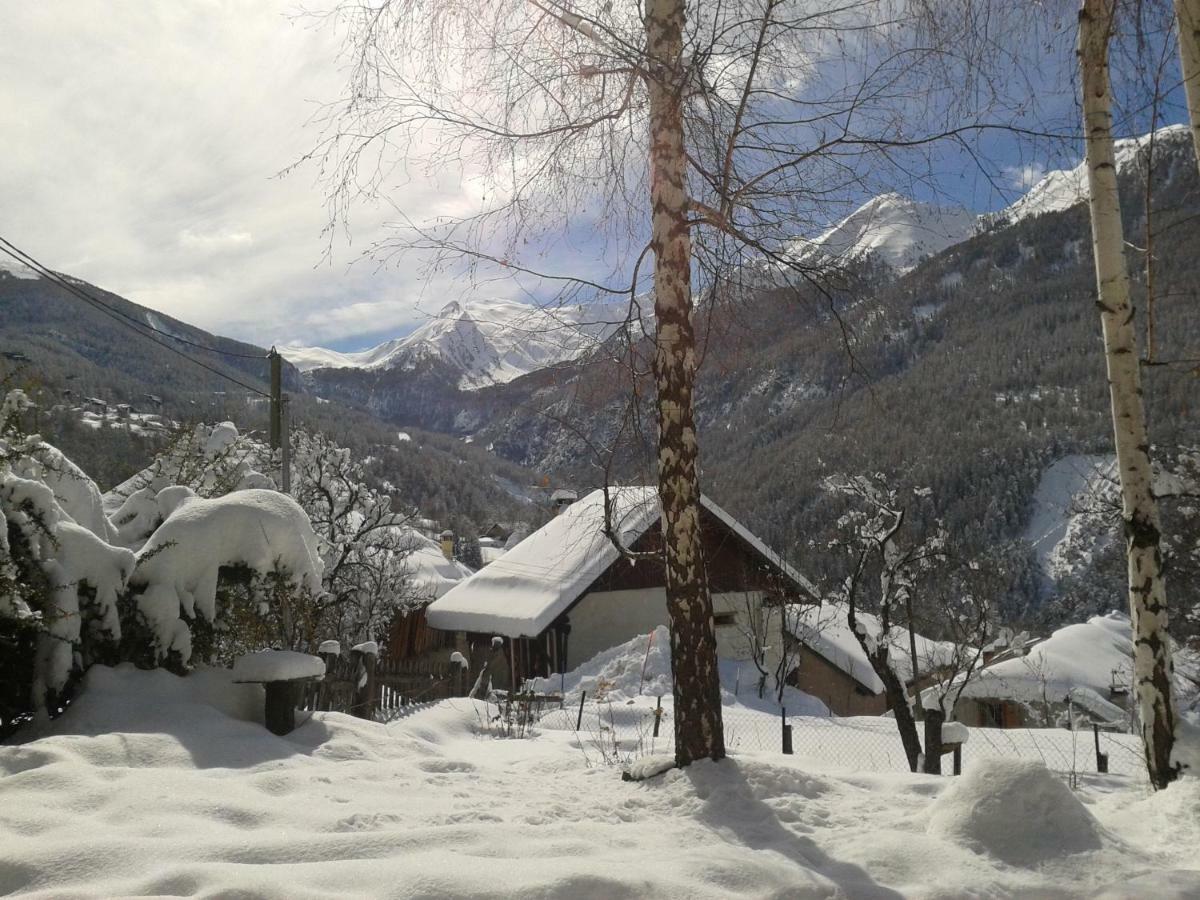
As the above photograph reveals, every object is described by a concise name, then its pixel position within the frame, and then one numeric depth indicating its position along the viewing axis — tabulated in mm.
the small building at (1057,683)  25219
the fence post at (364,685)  10586
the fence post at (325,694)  10211
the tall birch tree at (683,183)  5000
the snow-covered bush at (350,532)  23328
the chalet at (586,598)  19828
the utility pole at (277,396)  16344
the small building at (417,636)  25047
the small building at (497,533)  103794
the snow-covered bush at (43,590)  5398
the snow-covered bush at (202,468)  13602
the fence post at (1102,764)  9398
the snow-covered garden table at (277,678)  6207
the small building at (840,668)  23016
